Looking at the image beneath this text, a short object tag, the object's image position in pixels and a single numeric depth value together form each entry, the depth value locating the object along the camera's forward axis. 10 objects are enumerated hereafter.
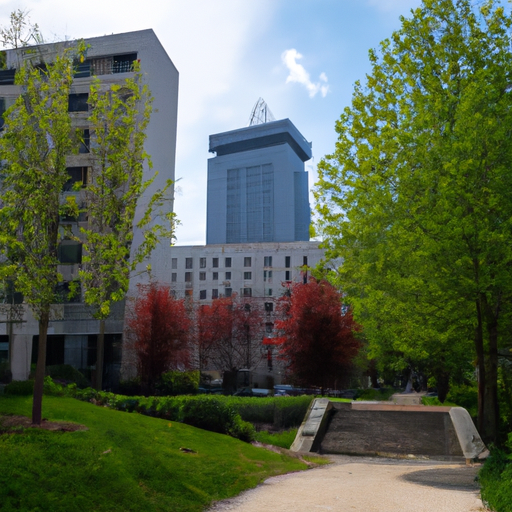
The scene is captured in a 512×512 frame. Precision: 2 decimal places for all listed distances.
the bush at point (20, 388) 18.12
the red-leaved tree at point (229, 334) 56.16
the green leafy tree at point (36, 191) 14.20
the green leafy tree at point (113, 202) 15.12
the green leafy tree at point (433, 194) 14.05
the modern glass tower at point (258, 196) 169.50
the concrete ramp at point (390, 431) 21.20
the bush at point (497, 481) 8.85
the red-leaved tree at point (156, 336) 39.31
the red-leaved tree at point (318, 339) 35.59
